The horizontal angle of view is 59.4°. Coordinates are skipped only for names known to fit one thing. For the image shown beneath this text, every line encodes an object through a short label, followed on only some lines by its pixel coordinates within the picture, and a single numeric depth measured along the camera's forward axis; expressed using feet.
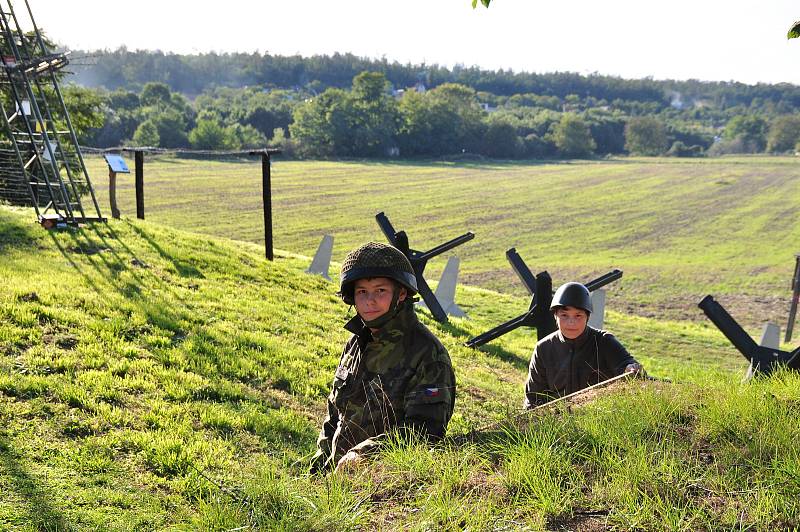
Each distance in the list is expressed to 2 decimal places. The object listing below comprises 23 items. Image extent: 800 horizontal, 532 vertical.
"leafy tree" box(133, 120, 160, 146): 342.64
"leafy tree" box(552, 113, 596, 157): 484.74
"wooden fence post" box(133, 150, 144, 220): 57.77
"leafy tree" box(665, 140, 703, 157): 547.08
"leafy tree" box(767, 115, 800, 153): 577.84
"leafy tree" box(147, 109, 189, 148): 370.32
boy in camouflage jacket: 11.55
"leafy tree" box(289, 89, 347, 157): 375.66
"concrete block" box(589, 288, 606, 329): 48.78
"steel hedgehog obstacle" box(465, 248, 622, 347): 34.40
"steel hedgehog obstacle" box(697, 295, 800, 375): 22.89
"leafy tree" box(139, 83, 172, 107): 479.00
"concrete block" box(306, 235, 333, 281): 53.36
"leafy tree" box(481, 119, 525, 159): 437.58
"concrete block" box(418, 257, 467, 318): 51.57
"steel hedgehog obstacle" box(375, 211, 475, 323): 41.42
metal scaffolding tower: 46.03
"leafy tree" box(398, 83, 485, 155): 411.54
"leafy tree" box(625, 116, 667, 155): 558.97
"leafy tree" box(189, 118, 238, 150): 372.38
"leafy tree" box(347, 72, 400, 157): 386.52
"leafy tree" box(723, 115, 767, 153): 615.08
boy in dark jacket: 16.35
